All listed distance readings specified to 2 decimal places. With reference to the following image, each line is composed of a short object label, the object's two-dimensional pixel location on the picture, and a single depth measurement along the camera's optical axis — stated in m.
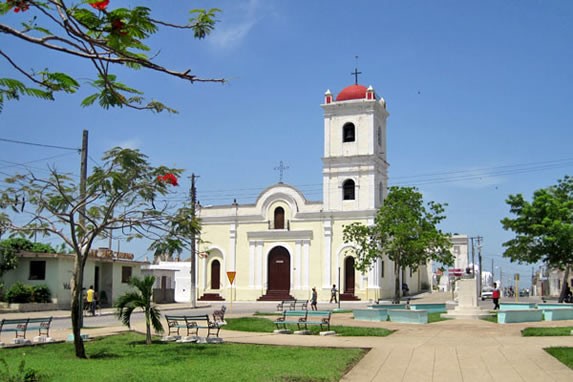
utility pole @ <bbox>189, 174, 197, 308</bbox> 42.50
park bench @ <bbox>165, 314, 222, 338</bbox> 18.37
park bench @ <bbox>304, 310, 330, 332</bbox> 19.90
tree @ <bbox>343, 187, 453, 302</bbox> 37.03
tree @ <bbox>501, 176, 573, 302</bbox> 40.91
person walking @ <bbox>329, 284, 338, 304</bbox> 46.03
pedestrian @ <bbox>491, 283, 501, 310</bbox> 33.50
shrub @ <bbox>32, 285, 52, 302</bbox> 38.16
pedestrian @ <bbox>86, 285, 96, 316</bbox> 32.69
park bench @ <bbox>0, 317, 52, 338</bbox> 17.84
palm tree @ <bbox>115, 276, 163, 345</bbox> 16.61
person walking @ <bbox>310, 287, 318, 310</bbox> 36.60
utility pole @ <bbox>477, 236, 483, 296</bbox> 70.25
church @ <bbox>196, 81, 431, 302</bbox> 51.53
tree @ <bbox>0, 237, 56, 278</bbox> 37.88
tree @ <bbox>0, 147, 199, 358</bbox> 14.58
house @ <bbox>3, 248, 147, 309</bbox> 39.12
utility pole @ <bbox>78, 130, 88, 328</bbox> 14.61
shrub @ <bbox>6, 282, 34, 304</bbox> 37.06
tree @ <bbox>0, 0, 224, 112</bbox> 5.74
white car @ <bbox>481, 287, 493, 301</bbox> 58.41
